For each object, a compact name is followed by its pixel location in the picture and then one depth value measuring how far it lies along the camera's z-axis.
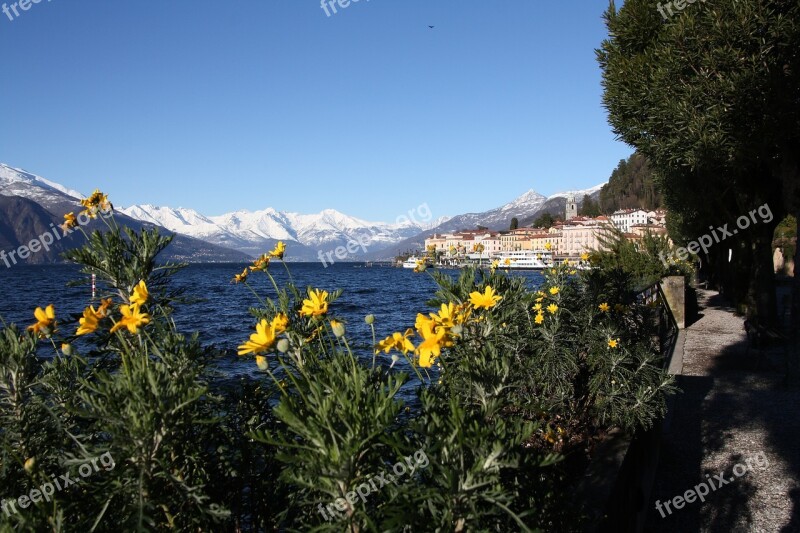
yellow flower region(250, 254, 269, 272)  3.01
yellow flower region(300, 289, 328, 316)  2.21
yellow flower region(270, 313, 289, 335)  1.86
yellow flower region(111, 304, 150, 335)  1.83
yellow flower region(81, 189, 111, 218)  2.84
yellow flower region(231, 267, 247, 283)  3.00
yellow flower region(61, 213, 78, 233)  2.90
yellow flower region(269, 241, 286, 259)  3.03
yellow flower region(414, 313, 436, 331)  1.85
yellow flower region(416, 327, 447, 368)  1.77
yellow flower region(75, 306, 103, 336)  1.92
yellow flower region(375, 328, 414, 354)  1.98
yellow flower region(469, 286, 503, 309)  2.36
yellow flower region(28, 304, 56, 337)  2.03
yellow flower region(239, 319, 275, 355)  1.79
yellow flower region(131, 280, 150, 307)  2.00
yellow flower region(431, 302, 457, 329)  1.98
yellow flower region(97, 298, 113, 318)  2.00
